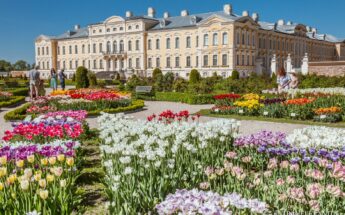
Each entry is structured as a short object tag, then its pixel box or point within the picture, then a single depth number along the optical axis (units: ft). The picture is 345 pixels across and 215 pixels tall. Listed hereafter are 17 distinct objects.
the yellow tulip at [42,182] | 10.61
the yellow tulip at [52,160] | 12.39
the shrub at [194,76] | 97.48
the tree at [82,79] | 86.94
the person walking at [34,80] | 52.75
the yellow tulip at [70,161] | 12.76
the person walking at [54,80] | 67.47
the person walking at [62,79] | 69.46
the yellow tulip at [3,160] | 12.69
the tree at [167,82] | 78.48
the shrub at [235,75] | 111.09
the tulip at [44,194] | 10.07
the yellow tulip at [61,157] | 12.87
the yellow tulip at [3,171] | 11.56
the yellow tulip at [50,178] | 11.21
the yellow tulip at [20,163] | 12.49
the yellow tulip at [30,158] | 12.98
